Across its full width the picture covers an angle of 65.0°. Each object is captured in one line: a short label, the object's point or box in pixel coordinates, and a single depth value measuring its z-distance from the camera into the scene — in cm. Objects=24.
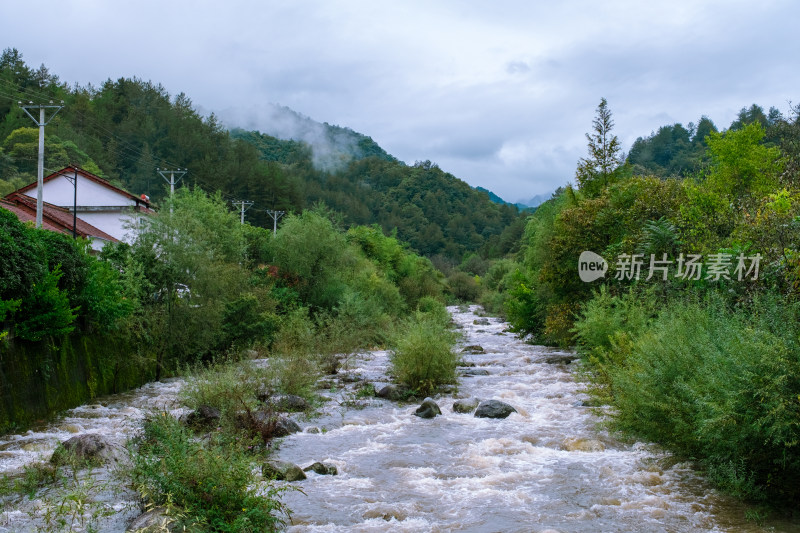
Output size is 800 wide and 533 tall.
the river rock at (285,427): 1411
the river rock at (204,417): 1359
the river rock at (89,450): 1109
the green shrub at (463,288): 7859
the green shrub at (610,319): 1758
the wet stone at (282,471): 1073
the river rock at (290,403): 1664
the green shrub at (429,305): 4019
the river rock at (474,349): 3064
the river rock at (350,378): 2225
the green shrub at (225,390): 1346
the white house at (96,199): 3900
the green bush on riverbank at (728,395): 831
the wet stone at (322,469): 1151
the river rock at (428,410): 1661
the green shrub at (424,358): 1952
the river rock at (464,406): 1722
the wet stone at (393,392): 1920
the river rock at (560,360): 2615
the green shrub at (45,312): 1458
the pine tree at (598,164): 3183
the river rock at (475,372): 2389
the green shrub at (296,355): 1764
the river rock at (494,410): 1644
